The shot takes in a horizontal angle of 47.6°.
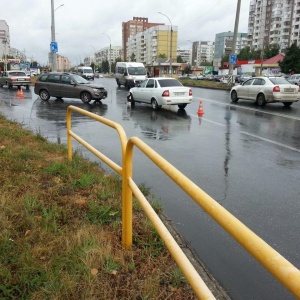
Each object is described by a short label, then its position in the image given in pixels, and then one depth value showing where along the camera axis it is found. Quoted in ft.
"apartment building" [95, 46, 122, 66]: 604.90
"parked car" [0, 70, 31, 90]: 102.63
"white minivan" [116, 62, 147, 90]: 106.73
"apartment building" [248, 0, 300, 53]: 372.17
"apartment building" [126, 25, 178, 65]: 428.15
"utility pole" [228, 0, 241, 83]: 94.88
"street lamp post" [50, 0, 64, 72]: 107.14
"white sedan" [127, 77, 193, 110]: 51.29
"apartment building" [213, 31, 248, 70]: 484.74
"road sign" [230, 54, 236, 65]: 100.62
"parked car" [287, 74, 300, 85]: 138.08
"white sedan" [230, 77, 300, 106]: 56.70
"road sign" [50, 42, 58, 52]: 108.31
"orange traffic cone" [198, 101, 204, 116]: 47.88
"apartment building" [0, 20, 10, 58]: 438.40
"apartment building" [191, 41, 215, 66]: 643.99
